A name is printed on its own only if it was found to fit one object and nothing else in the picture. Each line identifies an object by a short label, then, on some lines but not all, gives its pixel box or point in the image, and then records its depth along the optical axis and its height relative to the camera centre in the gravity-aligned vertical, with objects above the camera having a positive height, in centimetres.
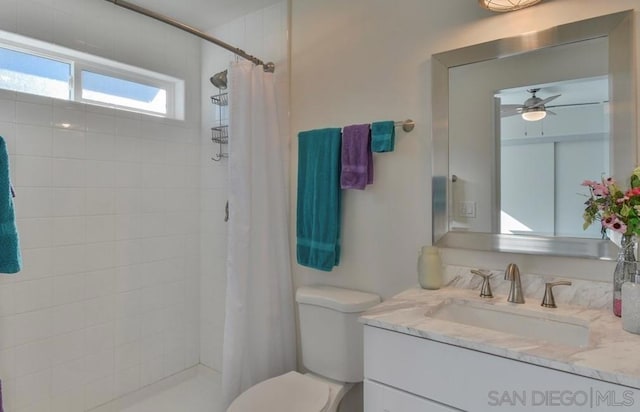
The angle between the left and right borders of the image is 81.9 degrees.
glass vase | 115 -21
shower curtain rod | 158 +83
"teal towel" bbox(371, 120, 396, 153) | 169 +30
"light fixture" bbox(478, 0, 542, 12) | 140 +76
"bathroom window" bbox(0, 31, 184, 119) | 187 +73
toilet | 155 -73
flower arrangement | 109 -2
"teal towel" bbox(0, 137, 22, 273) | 138 -9
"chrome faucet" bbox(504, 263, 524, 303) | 135 -31
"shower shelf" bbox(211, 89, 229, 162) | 246 +49
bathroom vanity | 88 -43
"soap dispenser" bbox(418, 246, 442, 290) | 154 -29
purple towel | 175 +21
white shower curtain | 188 -22
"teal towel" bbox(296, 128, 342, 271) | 186 +1
